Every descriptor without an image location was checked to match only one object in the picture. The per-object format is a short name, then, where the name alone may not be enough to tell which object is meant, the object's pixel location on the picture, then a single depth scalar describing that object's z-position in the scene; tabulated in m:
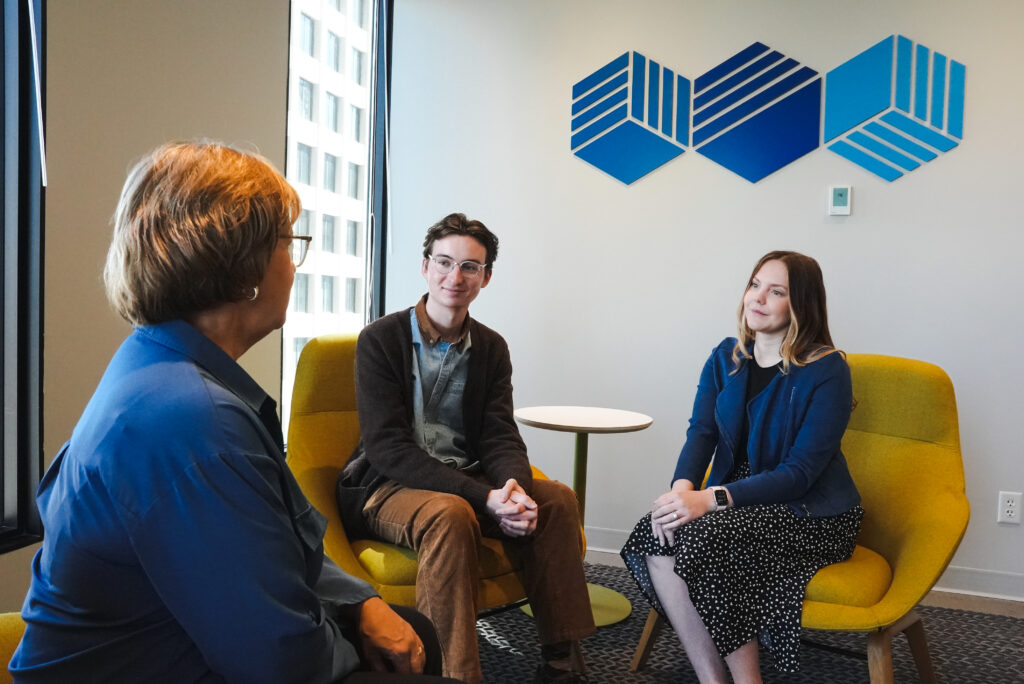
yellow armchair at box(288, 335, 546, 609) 2.18
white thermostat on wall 3.38
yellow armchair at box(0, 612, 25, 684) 1.15
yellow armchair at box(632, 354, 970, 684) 2.14
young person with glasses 2.11
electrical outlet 3.27
